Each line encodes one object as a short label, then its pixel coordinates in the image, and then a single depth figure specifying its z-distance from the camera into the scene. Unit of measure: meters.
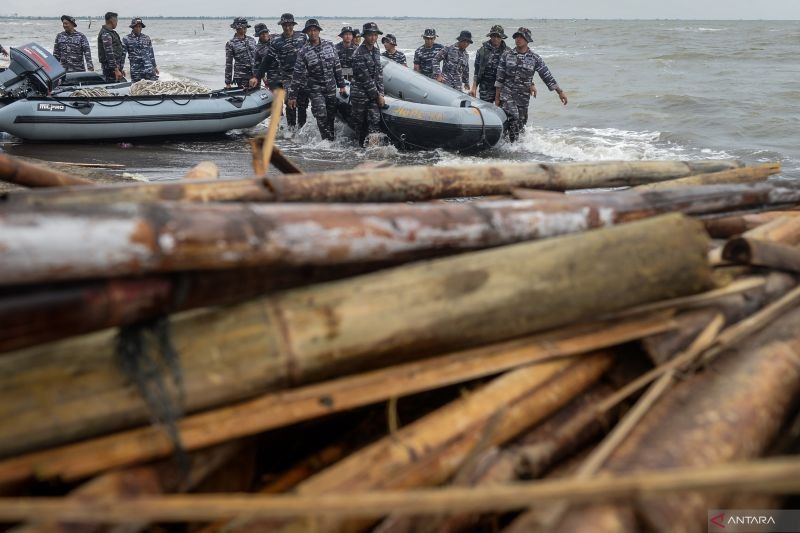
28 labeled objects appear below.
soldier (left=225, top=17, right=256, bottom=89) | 14.27
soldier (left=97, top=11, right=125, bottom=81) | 15.27
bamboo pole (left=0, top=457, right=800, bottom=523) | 1.16
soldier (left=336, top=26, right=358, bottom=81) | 12.79
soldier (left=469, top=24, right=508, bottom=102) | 12.99
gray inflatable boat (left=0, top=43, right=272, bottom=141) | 11.04
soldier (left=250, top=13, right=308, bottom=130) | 12.95
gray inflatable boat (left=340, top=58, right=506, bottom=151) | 11.68
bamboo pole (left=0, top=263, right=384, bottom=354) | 1.49
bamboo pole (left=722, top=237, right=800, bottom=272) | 2.54
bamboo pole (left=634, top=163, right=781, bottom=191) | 3.78
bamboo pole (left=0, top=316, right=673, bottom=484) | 1.62
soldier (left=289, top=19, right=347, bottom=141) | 12.33
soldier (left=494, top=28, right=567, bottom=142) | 12.33
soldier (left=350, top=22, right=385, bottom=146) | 11.82
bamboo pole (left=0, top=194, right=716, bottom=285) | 1.48
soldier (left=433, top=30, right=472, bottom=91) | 15.38
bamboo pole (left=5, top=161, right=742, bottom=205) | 2.35
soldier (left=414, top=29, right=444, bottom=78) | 15.26
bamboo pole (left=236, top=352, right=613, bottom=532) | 1.71
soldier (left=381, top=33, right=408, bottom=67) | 15.20
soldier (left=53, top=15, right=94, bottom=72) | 16.00
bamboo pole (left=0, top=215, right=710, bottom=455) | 1.66
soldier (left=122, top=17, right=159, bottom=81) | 15.52
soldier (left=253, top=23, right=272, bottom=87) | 13.45
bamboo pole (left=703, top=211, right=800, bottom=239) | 3.12
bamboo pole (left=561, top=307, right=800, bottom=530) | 1.67
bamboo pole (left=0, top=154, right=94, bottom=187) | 2.83
